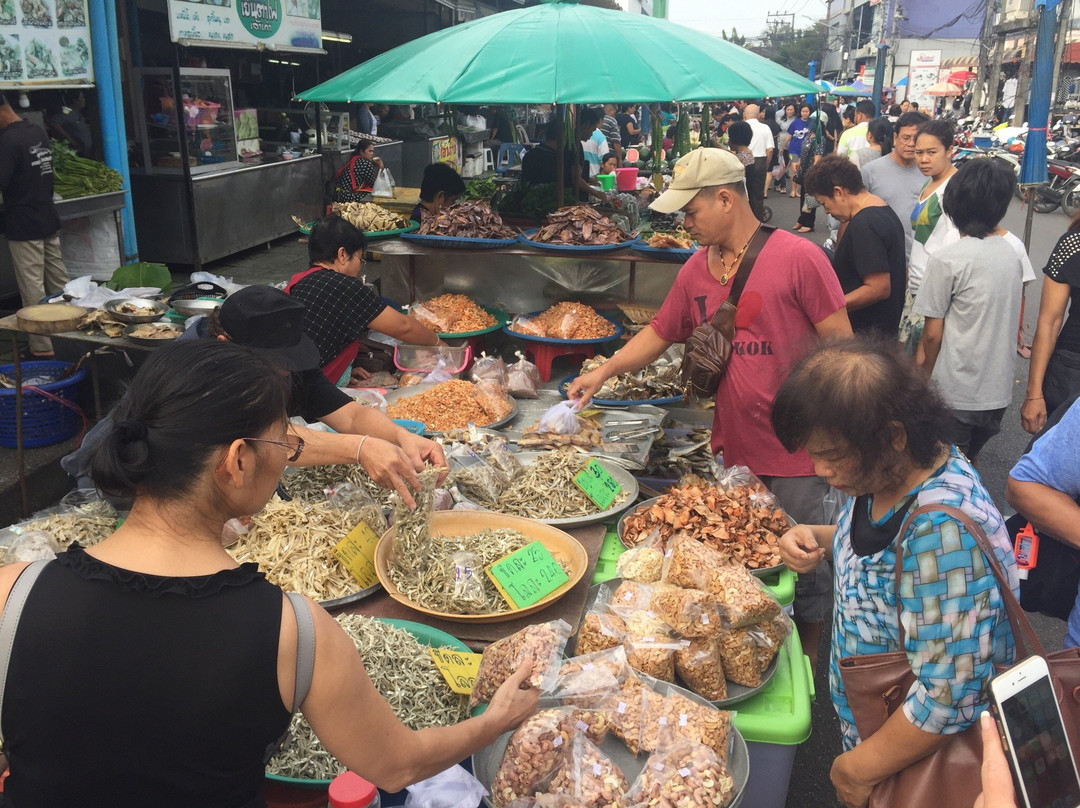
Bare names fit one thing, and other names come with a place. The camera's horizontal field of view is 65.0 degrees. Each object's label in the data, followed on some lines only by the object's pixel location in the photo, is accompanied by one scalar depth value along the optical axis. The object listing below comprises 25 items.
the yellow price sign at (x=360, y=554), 2.60
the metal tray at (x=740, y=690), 2.14
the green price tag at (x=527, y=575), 2.45
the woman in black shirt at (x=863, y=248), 5.11
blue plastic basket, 5.53
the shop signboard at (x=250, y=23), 8.59
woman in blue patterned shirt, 1.72
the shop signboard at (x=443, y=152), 15.07
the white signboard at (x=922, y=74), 39.00
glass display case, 9.63
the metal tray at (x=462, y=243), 6.02
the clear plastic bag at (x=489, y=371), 4.74
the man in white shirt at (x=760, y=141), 14.71
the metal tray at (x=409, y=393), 4.28
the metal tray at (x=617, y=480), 2.99
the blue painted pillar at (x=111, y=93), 7.80
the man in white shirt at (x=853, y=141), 10.13
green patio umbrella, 5.23
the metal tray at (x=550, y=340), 5.61
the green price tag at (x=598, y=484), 3.10
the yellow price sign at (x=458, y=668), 2.13
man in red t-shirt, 3.27
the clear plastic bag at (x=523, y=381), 4.71
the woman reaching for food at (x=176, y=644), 1.30
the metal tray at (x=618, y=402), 4.55
